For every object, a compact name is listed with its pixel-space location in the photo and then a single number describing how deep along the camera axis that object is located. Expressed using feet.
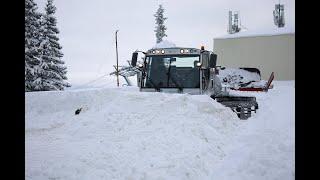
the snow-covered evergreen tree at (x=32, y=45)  83.86
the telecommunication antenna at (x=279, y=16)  121.36
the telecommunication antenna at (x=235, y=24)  129.32
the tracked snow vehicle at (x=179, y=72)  29.92
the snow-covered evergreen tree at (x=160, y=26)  145.94
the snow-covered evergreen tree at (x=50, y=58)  86.59
